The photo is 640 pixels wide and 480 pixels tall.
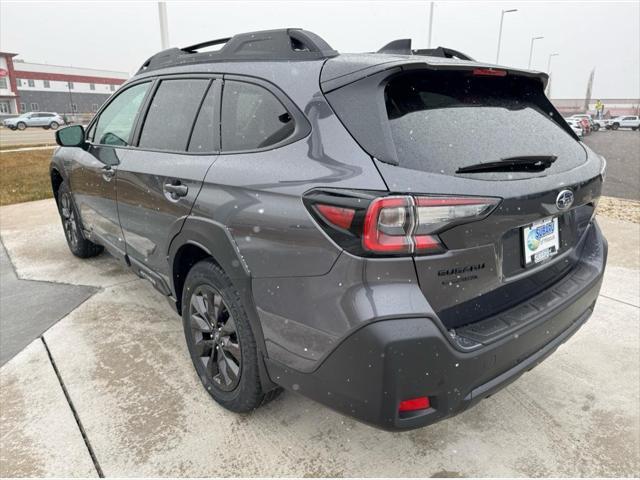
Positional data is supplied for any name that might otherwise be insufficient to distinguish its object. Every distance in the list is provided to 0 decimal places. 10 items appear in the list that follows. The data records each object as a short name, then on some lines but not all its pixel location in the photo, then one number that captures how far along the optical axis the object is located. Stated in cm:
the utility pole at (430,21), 2574
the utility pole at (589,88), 9228
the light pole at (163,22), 1066
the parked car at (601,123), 5312
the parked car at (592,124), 4069
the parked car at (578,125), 3353
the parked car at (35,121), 3674
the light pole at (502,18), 3219
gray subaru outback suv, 159
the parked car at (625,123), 5269
